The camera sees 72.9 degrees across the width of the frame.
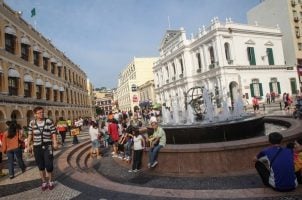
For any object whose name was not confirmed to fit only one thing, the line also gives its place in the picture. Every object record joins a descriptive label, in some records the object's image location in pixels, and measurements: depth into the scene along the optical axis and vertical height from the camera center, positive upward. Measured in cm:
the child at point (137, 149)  621 -96
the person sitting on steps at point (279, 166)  339 -100
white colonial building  2579 +660
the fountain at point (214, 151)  511 -103
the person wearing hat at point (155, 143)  582 -81
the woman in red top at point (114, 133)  880 -59
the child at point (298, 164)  360 -105
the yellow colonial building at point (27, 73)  1466 +481
